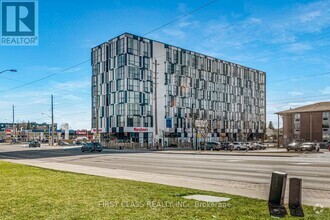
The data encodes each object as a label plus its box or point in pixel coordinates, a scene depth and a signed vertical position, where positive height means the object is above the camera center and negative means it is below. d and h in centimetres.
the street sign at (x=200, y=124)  5764 -28
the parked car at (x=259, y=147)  6038 -466
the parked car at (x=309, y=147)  4899 -384
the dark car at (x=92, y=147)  4825 -356
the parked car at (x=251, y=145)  5859 -425
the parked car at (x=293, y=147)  4998 -390
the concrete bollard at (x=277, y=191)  804 -176
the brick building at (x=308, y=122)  8362 -13
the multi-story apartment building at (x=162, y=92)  7500 +822
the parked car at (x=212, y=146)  5488 -403
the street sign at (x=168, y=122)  5939 +12
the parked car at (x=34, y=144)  7088 -447
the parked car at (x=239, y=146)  5694 -421
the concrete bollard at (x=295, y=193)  790 -180
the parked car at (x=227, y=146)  5479 -407
